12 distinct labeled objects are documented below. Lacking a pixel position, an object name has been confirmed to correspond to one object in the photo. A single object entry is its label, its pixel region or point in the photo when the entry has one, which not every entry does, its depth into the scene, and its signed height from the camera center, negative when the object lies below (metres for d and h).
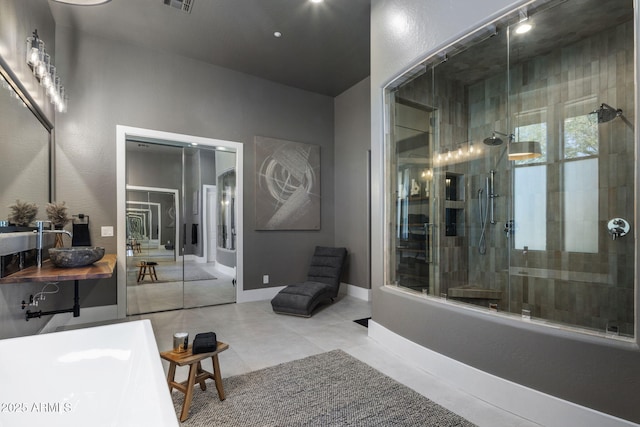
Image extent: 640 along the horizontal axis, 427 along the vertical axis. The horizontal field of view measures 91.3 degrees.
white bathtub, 1.05 -0.60
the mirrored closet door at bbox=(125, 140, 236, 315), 4.02 -0.16
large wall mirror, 2.08 +0.55
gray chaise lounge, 3.95 -1.00
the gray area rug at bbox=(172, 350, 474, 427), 1.87 -1.24
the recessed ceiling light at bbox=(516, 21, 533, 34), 2.30 +1.41
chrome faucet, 2.42 -0.18
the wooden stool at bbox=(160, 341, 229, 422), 1.92 -1.03
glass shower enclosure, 2.63 +0.50
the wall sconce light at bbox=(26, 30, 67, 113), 2.49 +1.25
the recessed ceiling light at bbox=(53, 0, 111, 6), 1.75 +1.21
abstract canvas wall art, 4.84 +0.49
